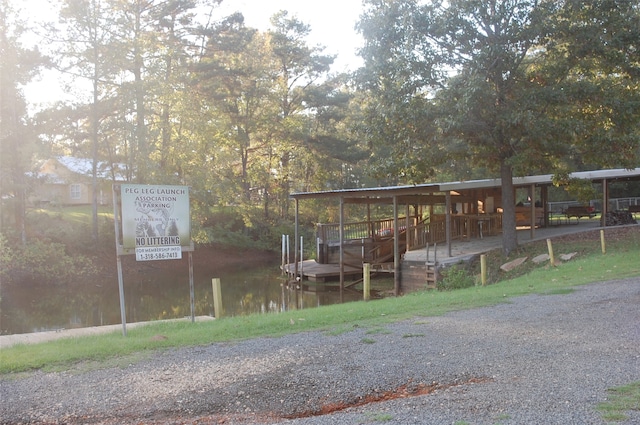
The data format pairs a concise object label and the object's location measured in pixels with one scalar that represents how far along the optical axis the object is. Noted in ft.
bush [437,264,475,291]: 53.36
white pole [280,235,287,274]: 90.74
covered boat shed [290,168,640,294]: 66.18
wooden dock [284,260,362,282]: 77.97
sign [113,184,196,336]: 29.40
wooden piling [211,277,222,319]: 37.35
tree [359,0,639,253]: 51.52
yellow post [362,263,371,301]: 51.42
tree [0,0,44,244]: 81.92
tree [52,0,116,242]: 87.92
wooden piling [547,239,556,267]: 53.62
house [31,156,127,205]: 90.91
